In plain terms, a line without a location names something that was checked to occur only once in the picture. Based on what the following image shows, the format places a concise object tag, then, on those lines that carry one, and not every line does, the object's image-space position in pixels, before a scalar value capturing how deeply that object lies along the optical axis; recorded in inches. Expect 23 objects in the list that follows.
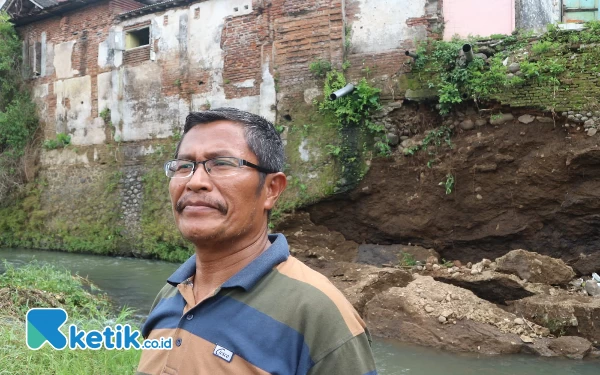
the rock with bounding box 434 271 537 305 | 277.6
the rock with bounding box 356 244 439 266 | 369.4
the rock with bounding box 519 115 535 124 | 340.5
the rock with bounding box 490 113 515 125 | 346.9
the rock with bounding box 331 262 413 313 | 292.7
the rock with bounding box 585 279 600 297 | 283.0
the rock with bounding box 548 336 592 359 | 221.1
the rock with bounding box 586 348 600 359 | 222.7
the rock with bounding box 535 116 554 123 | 335.0
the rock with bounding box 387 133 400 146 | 384.5
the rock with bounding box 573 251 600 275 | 323.6
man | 52.3
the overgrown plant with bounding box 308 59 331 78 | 413.1
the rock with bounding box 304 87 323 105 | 420.8
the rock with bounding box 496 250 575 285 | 287.4
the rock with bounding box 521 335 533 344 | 231.4
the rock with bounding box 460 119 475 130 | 360.8
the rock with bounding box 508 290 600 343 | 237.9
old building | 411.8
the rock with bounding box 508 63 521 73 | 343.4
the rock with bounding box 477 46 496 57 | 356.5
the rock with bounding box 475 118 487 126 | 356.2
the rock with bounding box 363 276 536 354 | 234.1
